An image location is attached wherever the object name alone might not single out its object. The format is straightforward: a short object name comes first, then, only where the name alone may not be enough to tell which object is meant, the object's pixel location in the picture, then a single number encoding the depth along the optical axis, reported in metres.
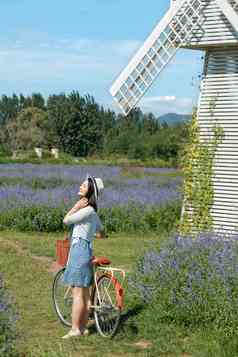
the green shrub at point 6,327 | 5.38
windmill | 12.88
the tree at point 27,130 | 70.38
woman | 7.86
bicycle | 7.77
